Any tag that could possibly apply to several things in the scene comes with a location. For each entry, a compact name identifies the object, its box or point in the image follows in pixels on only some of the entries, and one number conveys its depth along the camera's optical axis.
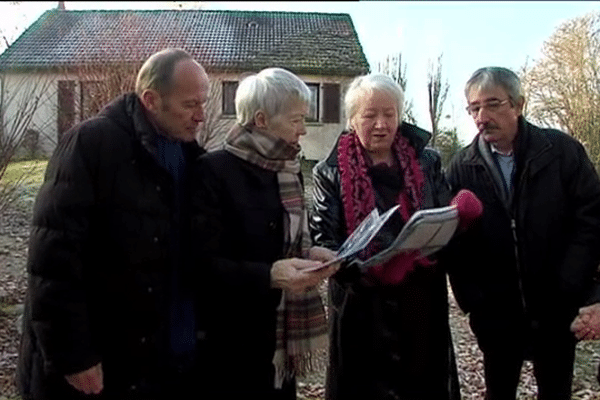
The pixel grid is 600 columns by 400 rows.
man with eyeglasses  2.92
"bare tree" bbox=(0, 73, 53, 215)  5.95
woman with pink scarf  2.77
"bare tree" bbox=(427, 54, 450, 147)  13.23
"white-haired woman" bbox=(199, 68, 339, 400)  2.40
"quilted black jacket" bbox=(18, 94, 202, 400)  2.07
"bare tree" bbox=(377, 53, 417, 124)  12.48
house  18.55
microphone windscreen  2.56
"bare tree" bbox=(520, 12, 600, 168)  12.45
